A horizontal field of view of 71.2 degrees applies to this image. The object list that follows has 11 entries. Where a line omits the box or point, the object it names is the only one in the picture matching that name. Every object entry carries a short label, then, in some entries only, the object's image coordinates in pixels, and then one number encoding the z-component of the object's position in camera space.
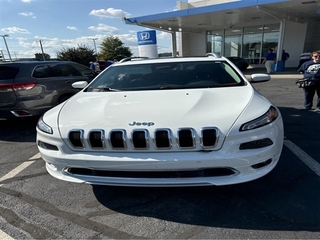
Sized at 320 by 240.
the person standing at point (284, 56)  16.02
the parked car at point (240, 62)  18.42
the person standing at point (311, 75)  5.45
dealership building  14.55
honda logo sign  17.55
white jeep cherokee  2.00
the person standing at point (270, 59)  15.34
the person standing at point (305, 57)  13.54
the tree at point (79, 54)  37.81
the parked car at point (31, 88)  4.62
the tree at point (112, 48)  59.25
